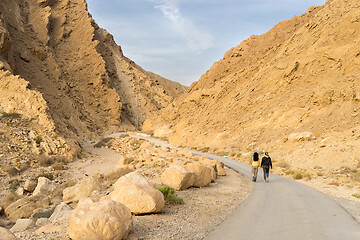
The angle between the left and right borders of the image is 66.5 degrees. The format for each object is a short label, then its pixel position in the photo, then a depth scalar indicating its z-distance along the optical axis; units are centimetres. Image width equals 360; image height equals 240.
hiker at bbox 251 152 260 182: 1374
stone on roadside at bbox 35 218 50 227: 819
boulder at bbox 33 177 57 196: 1442
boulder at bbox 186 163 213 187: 1178
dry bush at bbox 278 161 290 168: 1858
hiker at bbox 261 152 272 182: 1364
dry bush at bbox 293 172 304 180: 1526
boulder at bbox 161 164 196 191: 1056
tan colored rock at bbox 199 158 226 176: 1571
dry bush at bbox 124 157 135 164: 2220
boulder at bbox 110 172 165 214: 675
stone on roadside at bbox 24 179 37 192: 1515
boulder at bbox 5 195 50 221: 1103
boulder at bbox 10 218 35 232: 792
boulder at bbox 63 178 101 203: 1232
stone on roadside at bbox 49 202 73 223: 862
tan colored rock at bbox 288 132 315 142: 2160
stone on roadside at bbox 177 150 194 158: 2066
